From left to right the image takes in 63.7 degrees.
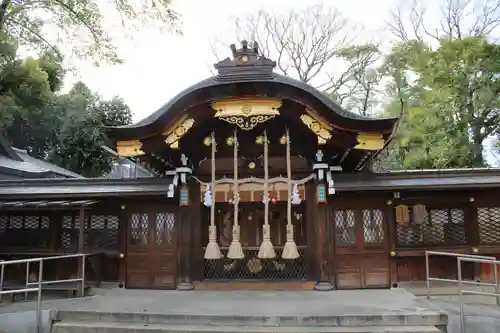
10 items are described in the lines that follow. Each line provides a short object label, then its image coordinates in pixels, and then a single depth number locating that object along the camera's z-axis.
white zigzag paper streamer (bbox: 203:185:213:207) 7.65
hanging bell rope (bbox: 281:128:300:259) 7.21
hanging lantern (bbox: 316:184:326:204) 7.88
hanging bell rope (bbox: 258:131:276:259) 7.15
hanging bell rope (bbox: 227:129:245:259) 7.29
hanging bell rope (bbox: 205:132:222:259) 7.36
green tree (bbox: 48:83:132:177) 25.27
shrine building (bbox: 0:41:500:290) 7.37
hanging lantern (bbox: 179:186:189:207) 8.07
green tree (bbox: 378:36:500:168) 16.98
